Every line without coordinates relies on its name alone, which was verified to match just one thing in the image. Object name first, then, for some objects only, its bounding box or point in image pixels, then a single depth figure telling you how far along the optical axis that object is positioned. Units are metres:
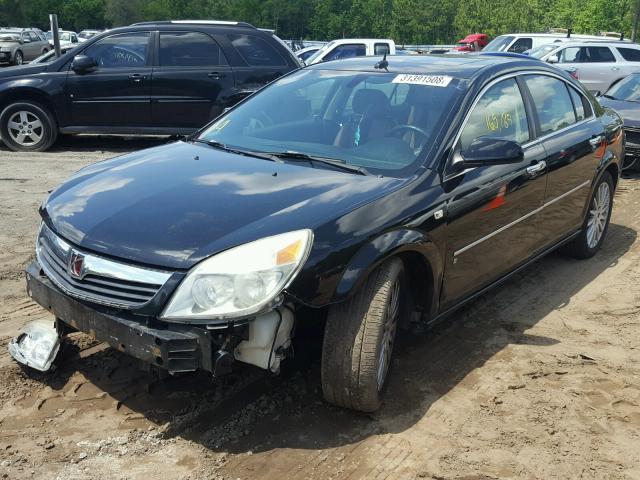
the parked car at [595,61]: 17.95
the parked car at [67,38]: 39.03
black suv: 9.98
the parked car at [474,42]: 30.19
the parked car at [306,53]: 19.89
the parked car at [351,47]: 16.84
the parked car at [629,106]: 9.59
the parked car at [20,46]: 29.92
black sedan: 3.03
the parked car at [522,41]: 21.23
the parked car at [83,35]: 41.08
